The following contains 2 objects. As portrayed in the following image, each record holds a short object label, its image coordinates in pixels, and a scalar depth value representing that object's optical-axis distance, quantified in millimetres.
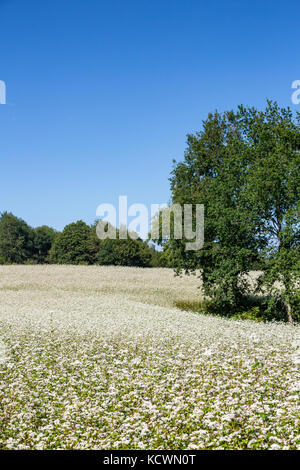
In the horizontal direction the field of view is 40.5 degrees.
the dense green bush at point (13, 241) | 112562
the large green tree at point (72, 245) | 99938
